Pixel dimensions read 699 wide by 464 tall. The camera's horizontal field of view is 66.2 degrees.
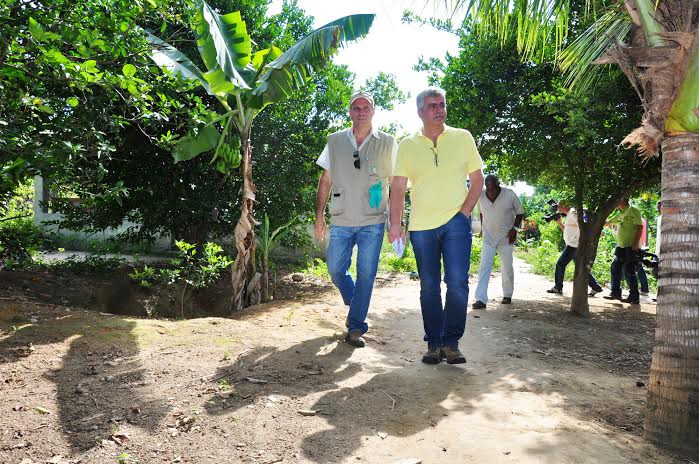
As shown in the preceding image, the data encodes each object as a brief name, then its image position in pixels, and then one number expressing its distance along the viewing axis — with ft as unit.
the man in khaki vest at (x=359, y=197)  15.46
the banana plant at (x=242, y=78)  19.03
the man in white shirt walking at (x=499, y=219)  26.43
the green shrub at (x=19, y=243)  21.30
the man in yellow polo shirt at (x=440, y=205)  13.83
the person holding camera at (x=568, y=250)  32.78
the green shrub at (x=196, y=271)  21.40
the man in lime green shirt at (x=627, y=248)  30.50
